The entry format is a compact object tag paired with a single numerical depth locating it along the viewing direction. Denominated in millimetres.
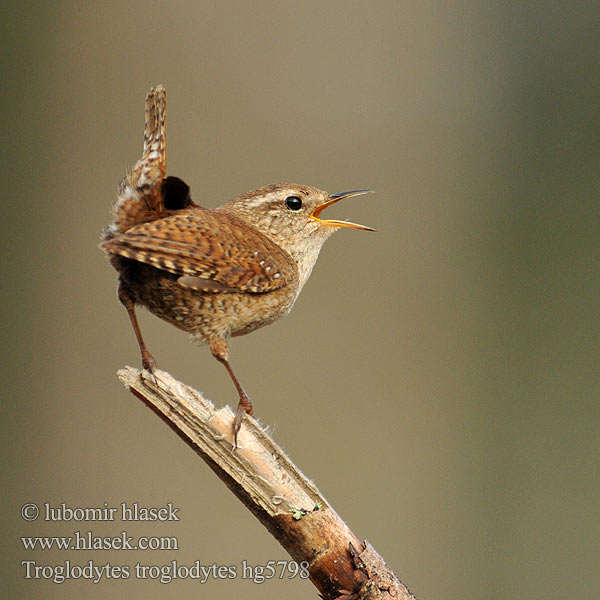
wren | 3187
